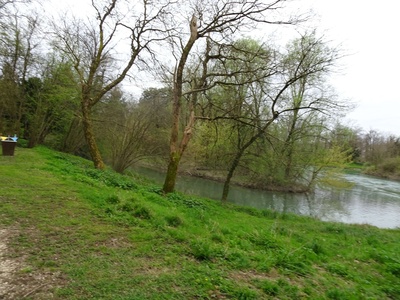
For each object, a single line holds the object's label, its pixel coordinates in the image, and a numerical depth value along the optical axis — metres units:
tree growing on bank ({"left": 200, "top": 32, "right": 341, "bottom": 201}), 10.92
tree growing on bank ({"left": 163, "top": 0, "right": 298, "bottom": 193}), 9.46
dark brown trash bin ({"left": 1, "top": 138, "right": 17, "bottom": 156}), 10.45
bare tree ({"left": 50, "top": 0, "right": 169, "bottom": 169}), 11.87
